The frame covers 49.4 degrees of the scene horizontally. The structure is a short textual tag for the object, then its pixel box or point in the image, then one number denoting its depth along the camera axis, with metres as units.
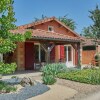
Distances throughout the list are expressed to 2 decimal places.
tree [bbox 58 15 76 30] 24.40
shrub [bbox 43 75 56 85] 5.74
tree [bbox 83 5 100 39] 15.64
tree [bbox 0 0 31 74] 4.53
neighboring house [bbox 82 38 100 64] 14.33
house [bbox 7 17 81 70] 8.66
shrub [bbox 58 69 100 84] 6.28
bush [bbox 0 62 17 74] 4.55
